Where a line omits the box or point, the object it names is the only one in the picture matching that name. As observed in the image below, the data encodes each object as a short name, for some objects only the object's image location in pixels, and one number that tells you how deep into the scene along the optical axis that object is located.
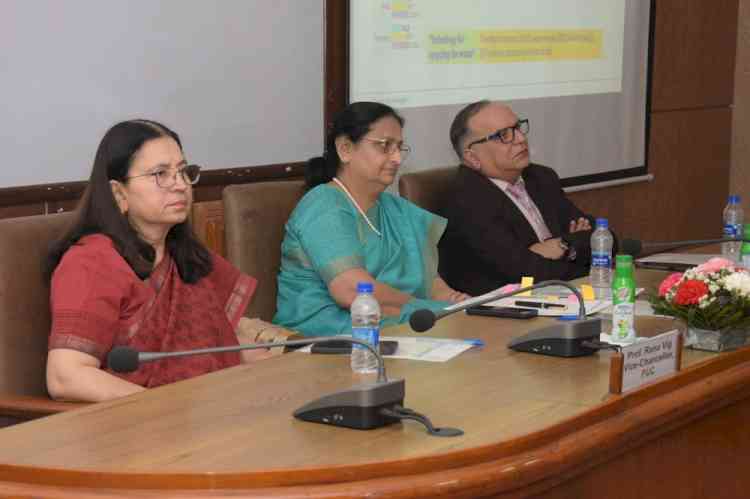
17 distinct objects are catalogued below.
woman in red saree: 2.62
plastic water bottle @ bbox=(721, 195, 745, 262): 4.08
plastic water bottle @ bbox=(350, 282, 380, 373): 2.45
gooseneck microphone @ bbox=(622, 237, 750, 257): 3.07
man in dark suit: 4.16
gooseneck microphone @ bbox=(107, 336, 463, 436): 1.99
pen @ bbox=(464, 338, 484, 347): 2.71
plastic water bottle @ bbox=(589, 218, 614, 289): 3.56
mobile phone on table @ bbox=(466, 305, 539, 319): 3.03
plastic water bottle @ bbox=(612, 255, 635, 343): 2.70
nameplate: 2.26
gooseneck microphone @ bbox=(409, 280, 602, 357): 2.56
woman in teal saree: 3.55
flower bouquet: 2.64
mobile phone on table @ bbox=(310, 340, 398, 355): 2.62
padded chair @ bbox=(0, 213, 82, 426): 2.68
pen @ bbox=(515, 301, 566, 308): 3.15
